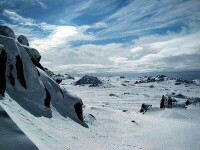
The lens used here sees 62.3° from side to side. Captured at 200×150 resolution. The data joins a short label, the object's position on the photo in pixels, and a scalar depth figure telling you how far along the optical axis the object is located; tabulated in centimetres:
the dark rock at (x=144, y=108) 2281
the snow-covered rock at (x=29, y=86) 921
